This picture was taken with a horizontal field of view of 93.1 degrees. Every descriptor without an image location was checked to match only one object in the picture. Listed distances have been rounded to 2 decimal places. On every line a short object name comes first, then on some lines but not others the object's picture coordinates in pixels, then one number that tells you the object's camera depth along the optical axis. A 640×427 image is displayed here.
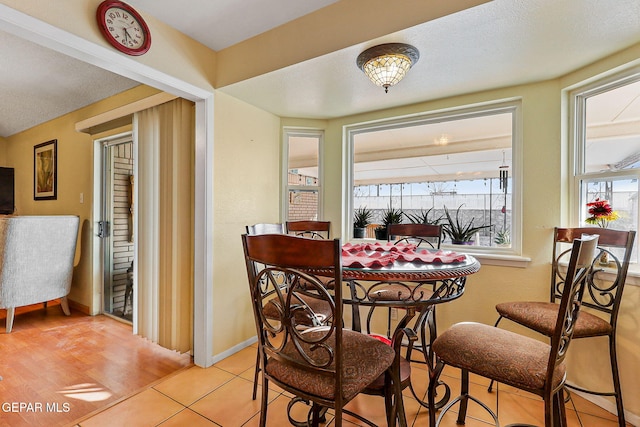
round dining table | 1.25
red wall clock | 1.60
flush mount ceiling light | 1.67
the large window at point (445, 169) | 2.37
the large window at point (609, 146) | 1.75
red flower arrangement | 1.83
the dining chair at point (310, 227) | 2.75
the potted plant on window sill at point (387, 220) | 2.79
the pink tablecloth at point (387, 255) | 1.41
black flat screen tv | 4.32
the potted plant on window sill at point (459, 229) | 2.45
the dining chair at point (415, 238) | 1.88
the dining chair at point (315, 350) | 0.98
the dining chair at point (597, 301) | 1.54
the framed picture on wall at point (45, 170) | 3.71
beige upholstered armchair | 2.73
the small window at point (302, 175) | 3.01
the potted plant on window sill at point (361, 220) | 2.91
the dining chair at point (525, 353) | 1.05
